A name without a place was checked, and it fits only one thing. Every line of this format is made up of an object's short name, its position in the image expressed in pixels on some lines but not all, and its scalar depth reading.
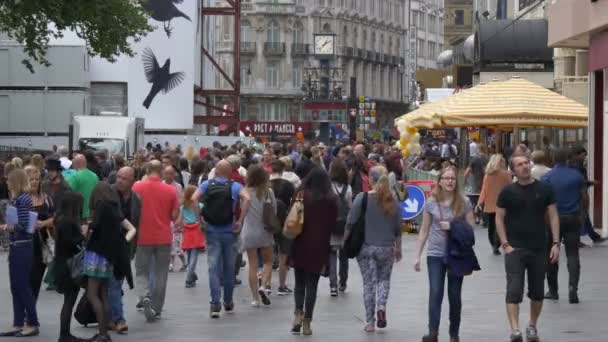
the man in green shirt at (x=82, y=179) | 20.11
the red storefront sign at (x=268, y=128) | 90.62
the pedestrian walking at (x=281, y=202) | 18.77
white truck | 45.53
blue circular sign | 30.06
